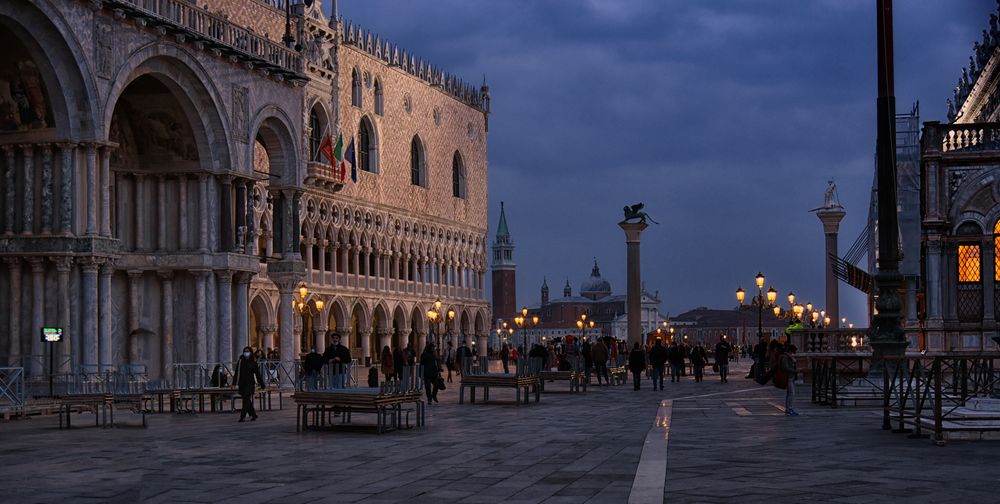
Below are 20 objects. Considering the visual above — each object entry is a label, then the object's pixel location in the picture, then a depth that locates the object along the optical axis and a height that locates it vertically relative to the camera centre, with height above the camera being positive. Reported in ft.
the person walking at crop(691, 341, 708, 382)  117.39 -4.62
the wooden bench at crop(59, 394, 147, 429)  57.93 -3.85
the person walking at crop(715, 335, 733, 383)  115.14 -4.09
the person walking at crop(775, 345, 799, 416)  58.75 -2.95
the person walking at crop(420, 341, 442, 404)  74.95 -3.20
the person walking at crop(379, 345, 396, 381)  98.78 -3.67
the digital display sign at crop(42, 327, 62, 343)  69.25 -0.78
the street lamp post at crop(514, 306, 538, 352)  205.77 -0.86
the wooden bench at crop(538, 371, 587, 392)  87.75 -4.41
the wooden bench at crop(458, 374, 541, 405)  71.46 -3.75
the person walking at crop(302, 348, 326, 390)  73.05 -2.62
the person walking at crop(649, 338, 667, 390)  96.47 -3.55
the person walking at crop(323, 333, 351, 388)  70.45 -2.33
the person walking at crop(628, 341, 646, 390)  95.91 -3.81
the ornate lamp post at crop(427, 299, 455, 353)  175.40 -0.29
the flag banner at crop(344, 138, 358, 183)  173.45 +21.69
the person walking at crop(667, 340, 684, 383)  118.11 -4.47
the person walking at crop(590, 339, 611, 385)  107.55 -3.80
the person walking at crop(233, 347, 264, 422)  61.31 -3.05
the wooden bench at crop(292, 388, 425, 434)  51.60 -3.53
